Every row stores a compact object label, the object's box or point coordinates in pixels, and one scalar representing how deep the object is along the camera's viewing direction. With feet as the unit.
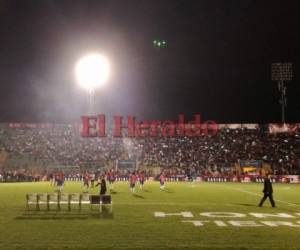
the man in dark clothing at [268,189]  80.89
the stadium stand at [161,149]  259.80
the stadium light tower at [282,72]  257.75
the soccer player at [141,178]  141.28
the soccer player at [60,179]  128.88
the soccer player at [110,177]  136.98
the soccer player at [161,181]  140.21
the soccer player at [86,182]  132.21
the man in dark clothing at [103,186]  86.10
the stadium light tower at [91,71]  200.95
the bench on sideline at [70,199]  68.59
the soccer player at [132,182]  122.83
